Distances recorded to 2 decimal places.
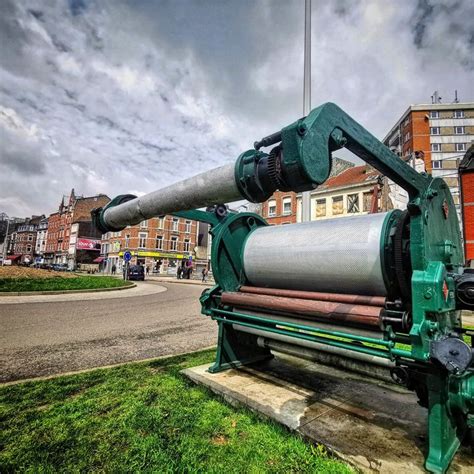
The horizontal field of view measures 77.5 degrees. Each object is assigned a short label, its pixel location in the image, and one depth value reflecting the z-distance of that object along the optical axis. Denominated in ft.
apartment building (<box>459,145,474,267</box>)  67.41
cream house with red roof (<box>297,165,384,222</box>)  87.25
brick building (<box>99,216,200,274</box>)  148.36
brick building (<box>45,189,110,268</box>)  195.00
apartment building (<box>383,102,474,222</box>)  153.69
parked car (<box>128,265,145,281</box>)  94.99
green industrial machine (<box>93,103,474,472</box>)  4.88
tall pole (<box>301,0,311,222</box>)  30.94
